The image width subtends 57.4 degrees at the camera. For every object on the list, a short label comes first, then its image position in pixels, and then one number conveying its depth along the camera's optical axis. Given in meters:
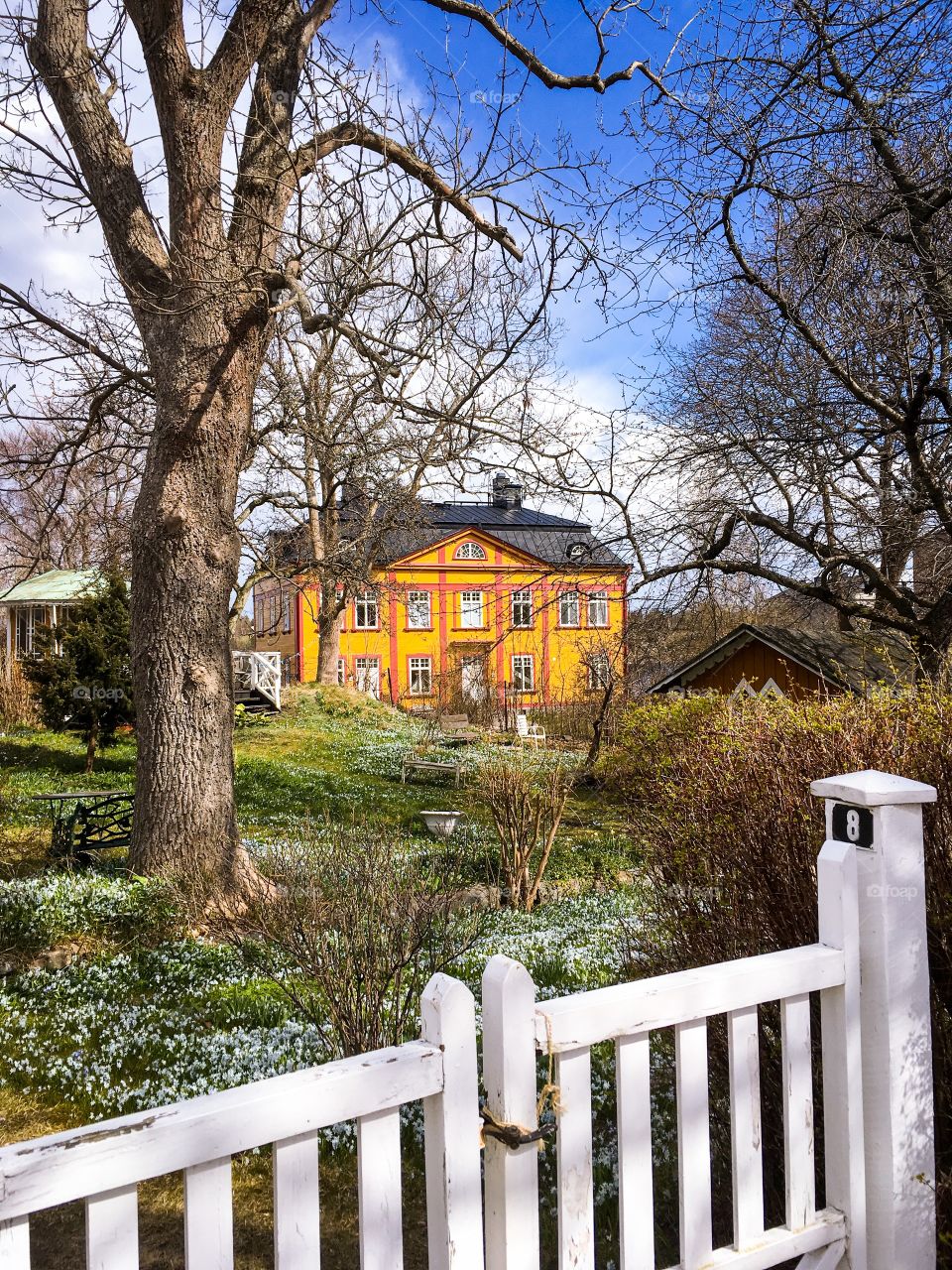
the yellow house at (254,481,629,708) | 34.34
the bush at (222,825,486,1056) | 4.17
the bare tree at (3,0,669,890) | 7.43
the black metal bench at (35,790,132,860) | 8.71
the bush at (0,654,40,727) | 20.03
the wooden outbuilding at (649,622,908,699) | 12.64
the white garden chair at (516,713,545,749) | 20.87
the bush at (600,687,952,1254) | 2.95
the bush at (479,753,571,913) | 8.91
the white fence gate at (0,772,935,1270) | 1.39
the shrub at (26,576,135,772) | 15.68
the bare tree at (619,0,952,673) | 5.66
